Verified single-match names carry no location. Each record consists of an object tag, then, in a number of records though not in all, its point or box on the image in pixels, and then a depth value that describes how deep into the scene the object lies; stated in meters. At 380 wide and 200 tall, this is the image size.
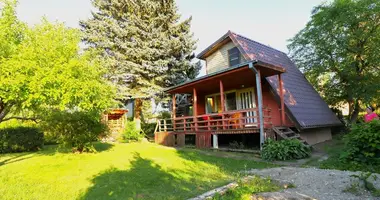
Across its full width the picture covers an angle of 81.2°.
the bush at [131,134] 16.48
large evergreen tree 16.77
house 9.26
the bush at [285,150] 7.49
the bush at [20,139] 12.34
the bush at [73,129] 9.55
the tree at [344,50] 12.44
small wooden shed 18.84
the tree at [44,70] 5.81
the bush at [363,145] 5.96
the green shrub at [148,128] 18.71
